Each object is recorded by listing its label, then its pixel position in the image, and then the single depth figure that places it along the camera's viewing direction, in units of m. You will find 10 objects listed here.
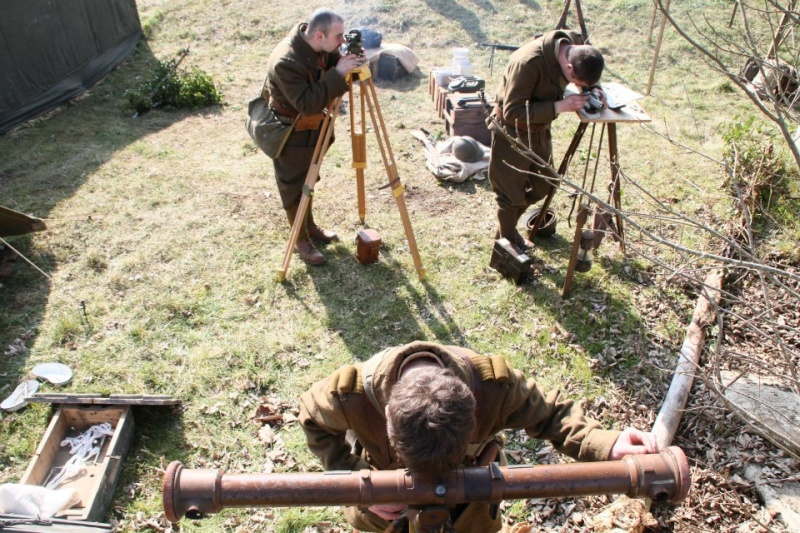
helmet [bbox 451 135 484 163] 7.74
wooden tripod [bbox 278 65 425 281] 5.00
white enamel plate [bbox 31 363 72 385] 4.67
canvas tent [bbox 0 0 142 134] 9.09
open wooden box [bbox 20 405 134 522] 3.72
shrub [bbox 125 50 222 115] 9.69
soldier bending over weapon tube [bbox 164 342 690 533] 1.69
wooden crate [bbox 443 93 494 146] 8.25
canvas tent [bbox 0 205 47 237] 5.63
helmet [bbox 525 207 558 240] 6.29
